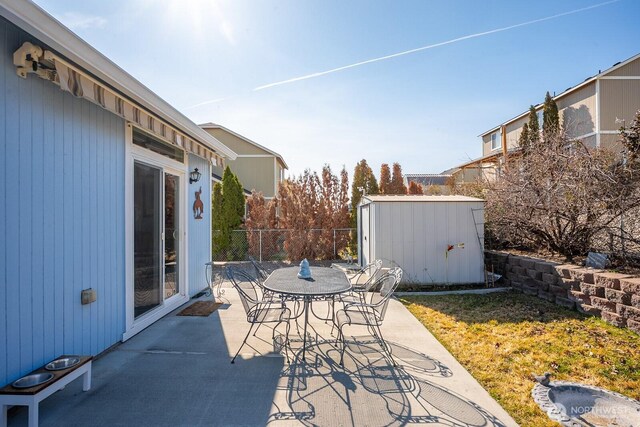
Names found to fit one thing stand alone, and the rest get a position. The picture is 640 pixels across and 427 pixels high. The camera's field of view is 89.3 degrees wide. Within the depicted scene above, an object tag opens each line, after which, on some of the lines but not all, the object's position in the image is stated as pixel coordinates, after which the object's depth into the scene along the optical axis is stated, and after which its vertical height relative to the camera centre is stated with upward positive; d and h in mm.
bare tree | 4781 +316
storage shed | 6344 -425
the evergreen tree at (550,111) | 15438 +5021
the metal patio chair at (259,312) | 3299 -992
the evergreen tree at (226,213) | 10734 +241
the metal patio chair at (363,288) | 4211 -943
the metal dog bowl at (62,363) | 2422 -1075
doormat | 4789 -1364
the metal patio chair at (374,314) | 3305 -1067
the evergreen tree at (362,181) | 11555 +1306
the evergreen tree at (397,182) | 11617 +1255
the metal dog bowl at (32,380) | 2152 -1070
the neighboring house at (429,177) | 26047 +3197
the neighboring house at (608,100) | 14008 +4949
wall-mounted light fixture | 5629 +792
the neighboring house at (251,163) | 17906 +3141
